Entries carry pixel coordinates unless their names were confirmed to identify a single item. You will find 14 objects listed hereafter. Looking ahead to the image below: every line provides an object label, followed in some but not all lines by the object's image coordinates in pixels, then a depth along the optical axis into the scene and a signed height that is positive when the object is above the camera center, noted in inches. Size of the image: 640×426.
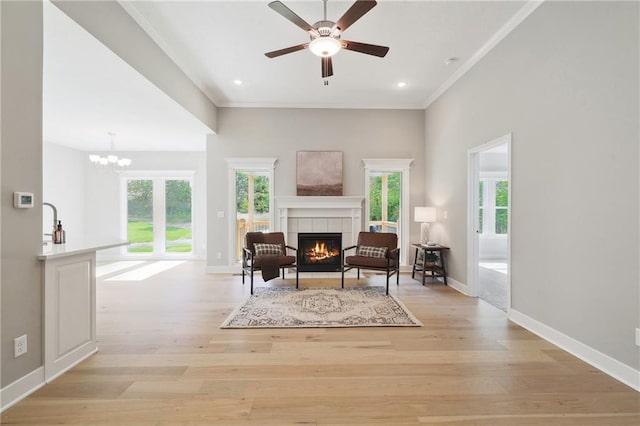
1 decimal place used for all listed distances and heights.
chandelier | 212.5 +39.8
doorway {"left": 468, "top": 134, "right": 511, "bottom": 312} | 191.6 -10.9
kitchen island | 77.4 -27.3
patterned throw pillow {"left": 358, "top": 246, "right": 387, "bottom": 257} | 177.6 -25.4
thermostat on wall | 68.7 +2.8
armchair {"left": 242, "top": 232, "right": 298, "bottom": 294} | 168.1 -27.5
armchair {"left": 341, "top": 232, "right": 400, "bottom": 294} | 165.5 -26.6
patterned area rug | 119.1 -46.8
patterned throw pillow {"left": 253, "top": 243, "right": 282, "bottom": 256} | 181.8 -24.4
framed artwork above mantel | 214.4 +28.2
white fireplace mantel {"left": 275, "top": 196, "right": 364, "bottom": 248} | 210.8 -3.5
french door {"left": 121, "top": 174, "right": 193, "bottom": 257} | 281.3 -3.6
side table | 180.1 -34.6
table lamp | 190.6 -4.5
